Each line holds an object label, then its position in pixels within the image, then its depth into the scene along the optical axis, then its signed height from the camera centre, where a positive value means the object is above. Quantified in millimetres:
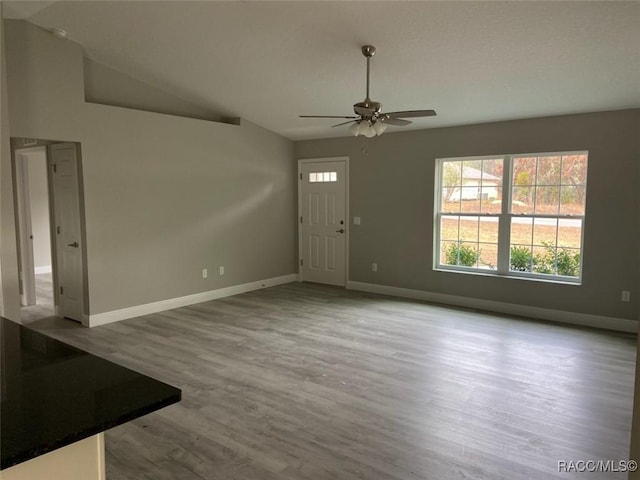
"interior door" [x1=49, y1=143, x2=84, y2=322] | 5078 -338
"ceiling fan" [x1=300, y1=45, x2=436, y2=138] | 3658 +752
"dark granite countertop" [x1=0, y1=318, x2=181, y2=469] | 988 -520
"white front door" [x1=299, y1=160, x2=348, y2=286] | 7266 -309
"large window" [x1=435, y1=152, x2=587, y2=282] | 5297 -144
